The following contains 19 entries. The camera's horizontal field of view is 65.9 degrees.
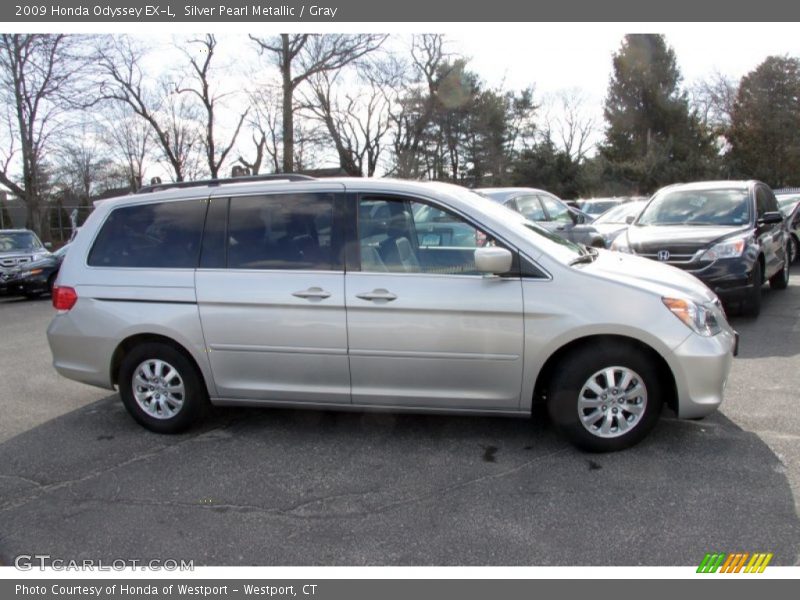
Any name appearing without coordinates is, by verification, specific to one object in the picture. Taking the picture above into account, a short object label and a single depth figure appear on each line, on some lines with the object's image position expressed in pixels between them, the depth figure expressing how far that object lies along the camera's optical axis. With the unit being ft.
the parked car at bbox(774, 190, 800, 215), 42.61
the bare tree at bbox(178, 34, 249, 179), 108.80
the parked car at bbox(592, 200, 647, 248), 38.96
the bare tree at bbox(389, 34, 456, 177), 130.31
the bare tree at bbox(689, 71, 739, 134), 135.85
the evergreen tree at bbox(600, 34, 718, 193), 132.98
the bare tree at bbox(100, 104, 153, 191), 146.72
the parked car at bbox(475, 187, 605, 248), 31.42
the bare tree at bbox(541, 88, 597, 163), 180.04
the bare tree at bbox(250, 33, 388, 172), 91.45
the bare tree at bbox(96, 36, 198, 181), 103.50
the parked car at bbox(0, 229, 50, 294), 46.47
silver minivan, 12.53
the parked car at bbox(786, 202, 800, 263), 40.03
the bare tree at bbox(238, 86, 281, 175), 125.28
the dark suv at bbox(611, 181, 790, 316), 23.90
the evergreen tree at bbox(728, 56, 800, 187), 121.80
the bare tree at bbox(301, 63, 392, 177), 119.65
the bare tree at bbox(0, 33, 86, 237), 86.06
